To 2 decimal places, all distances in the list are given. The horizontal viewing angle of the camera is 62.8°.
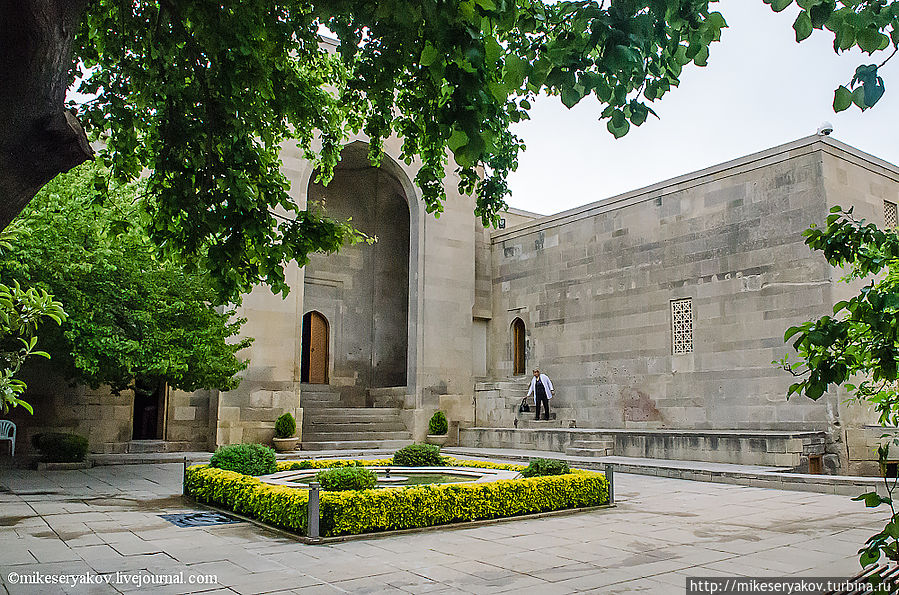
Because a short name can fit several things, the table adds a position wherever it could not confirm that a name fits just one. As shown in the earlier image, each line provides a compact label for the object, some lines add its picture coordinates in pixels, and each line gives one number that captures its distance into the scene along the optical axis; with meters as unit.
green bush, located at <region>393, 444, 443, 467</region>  13.30
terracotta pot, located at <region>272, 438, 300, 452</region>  19.20
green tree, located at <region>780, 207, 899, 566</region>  3.02
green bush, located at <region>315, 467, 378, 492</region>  9.09
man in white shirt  20.89
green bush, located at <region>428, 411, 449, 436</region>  21.77
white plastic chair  15.35
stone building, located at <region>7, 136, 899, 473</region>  16.23
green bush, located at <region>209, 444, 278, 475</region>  11.18
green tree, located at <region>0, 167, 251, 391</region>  11.93
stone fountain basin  11.00
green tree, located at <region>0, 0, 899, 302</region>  3.30
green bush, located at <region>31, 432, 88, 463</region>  15.10
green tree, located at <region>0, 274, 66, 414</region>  4.71
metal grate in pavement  9.25
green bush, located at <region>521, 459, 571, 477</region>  10.91
